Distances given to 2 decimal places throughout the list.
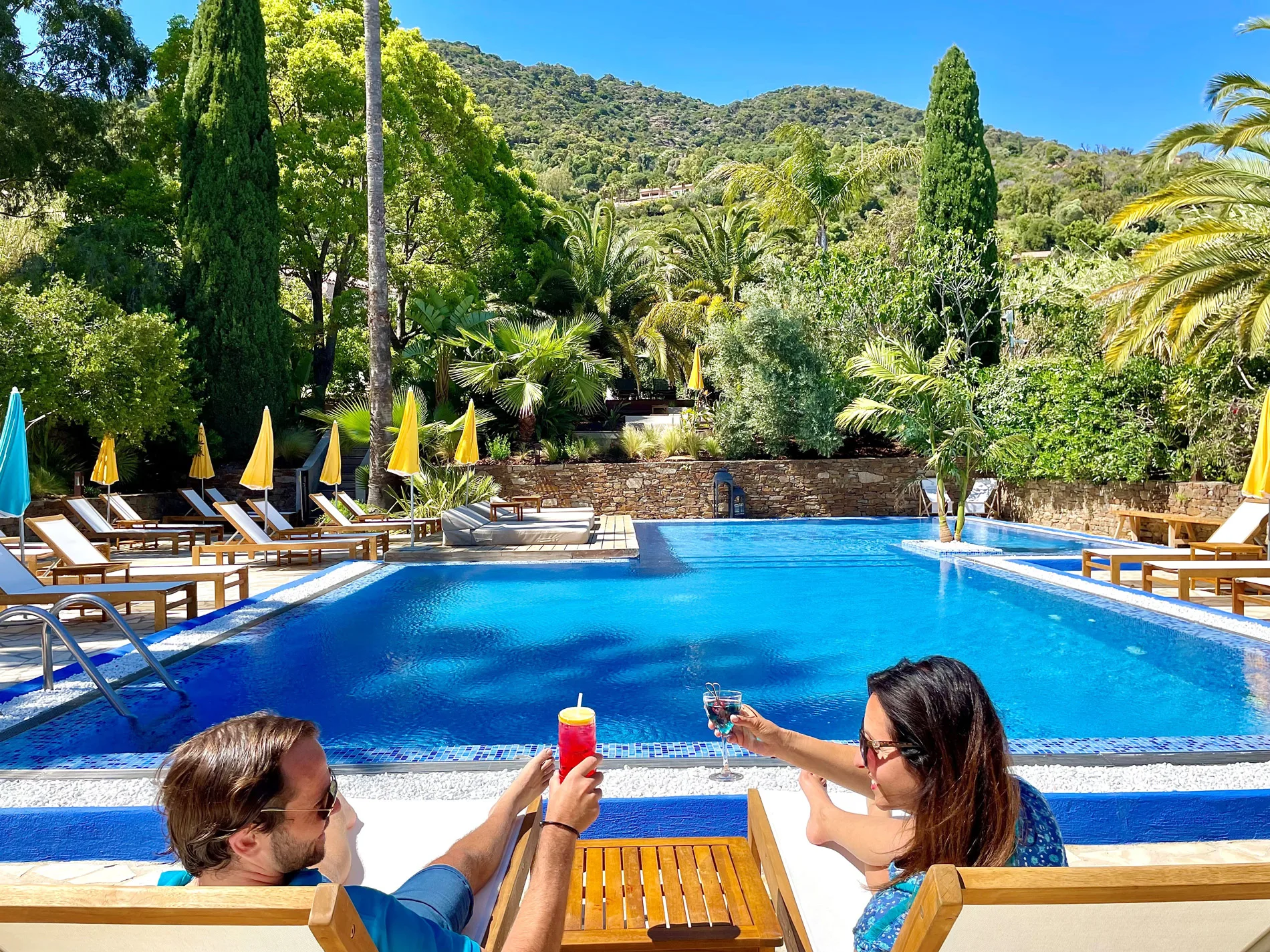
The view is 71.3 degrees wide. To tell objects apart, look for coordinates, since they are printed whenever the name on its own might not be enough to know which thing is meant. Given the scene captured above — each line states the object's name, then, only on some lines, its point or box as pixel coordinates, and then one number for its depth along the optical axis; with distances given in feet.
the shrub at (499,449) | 61.82
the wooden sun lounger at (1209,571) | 23.98
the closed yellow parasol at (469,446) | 47.39
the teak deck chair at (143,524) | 42.88
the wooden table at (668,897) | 6.23
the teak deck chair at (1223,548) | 28.81
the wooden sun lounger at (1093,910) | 4.12
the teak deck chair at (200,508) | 47.75
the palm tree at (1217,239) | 32.96
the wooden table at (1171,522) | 35.63
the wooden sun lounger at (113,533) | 36.16
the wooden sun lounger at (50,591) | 21.59
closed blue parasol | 23.13
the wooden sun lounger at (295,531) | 39.09
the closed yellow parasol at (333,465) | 43.86
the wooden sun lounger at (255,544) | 35.06
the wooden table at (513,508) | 48.71
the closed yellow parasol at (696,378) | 65.99
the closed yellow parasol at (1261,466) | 26.32
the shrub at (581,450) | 62.95
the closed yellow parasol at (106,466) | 44.80
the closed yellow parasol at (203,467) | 50.31
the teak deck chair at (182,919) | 3.84
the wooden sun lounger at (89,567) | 26.40
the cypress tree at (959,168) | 62.80
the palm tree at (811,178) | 74.84
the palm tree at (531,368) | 61.87
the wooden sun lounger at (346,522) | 41.83
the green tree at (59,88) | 53.78
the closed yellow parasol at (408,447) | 41.06
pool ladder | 15.40
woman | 5.22
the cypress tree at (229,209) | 56.85
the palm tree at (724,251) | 91.61
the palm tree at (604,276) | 79.97
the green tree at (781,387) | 60.95
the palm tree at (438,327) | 63.77
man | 4.72
